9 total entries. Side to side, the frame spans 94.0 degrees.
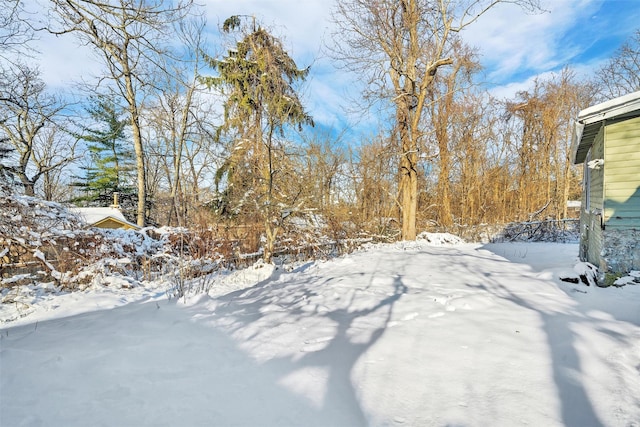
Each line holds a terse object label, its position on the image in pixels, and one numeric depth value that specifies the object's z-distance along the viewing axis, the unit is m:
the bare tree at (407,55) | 11.55
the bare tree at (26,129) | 5.53
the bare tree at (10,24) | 4.42
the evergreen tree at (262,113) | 6.61
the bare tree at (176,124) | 12.97
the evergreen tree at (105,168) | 19.98
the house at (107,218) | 13.41
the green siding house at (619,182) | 4.83
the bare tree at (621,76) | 17.45
